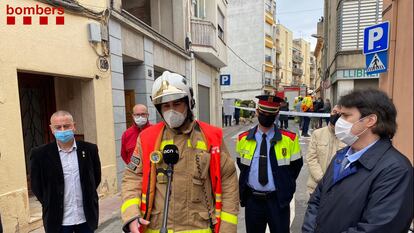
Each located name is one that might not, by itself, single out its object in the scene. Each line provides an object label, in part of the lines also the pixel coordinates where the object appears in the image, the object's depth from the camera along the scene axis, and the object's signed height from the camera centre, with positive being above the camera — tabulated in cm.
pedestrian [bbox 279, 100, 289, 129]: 1614 -138
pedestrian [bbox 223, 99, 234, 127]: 2192 -121
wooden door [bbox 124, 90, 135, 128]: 825 -11
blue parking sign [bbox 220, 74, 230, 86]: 1803 +100
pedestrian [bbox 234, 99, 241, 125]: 2264 -138
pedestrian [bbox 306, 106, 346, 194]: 344 -65
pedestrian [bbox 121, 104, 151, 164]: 479 -53
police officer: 306 -78
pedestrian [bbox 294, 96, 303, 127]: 1677 -73
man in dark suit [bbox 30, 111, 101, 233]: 303 -86
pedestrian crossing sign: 524 +57
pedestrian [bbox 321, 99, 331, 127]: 1543 -64
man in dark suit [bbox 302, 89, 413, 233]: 160 -48
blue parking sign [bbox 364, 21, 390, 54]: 517 +101
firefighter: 207 -57
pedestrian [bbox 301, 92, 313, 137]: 1429 -69
